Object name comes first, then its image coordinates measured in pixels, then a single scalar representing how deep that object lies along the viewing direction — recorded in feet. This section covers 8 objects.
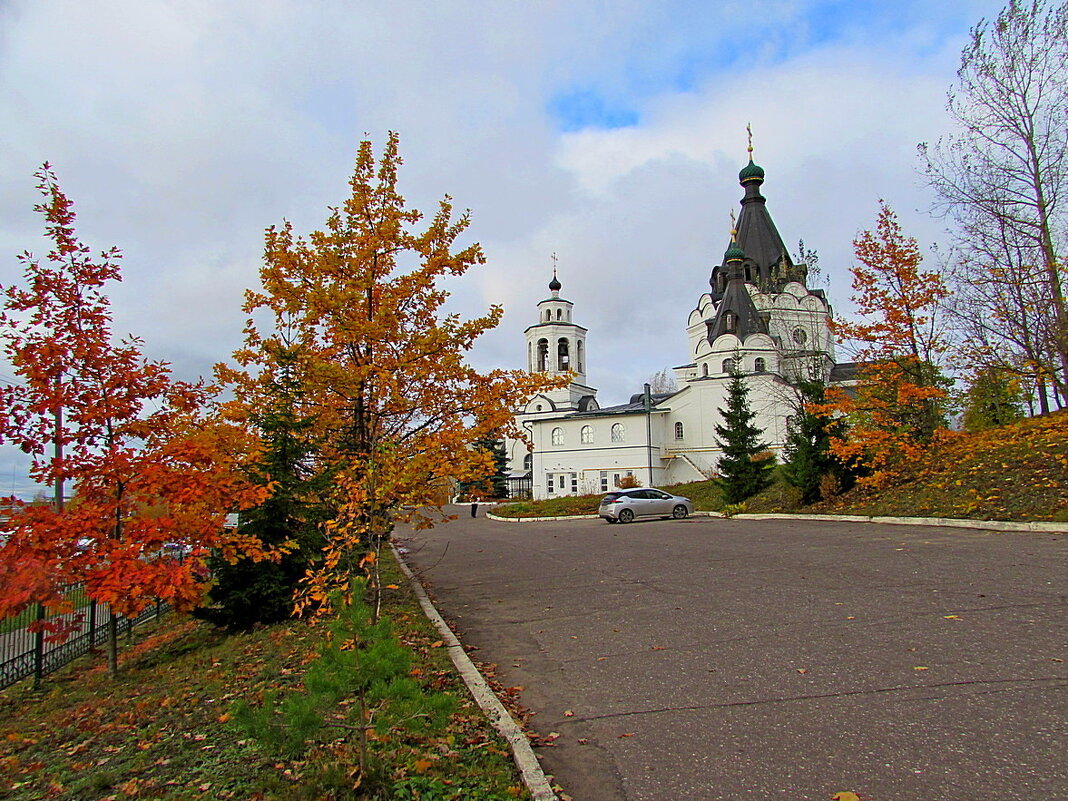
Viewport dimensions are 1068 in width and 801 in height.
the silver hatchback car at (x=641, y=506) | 93.40
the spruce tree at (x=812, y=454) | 74.33
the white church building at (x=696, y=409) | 171.01
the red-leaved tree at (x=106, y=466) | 21.84
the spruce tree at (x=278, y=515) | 30.53
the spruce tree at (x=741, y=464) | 95.20
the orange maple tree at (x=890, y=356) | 65.16
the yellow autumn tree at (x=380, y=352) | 27.43
